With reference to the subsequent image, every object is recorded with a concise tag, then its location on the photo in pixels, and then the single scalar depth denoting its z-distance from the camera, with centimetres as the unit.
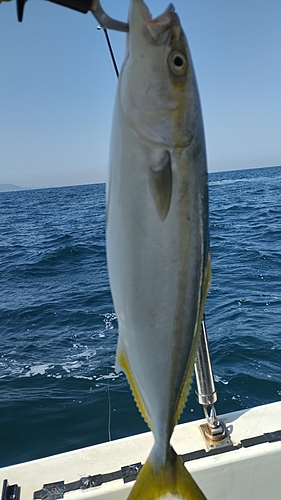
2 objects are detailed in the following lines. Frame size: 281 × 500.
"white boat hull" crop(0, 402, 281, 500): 62
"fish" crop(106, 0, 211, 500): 30
